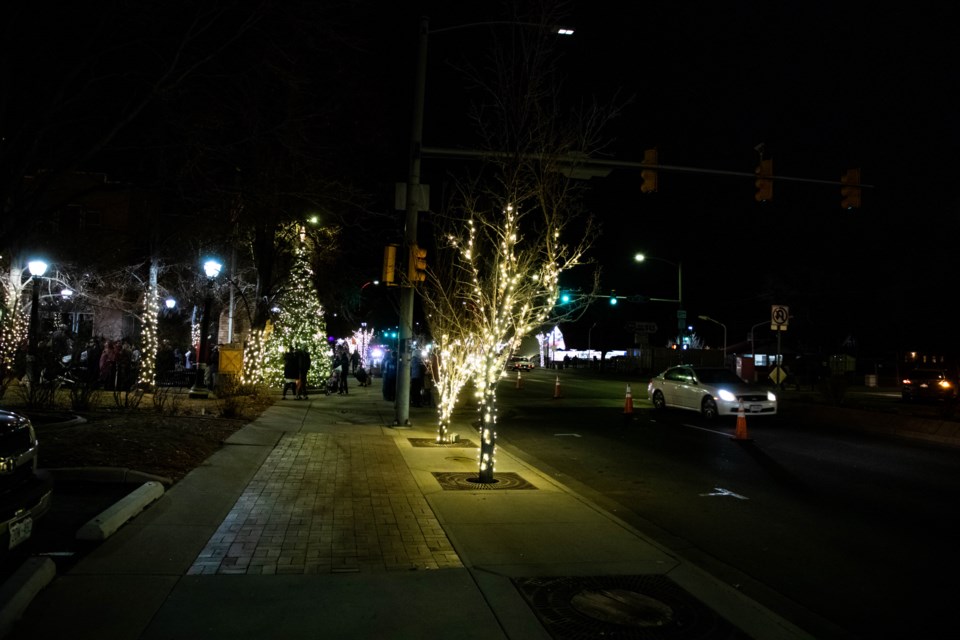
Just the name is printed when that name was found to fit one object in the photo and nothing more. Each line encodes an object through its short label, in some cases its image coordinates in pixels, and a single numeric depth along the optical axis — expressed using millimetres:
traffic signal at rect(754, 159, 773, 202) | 15250
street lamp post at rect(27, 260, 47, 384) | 15852
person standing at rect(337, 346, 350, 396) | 25938
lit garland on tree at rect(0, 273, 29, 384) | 19562
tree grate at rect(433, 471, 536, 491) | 9211
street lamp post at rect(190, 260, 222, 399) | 19125
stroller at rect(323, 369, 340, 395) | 25934
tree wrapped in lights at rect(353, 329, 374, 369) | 60500
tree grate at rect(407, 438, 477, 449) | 13124
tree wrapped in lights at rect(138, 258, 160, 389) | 20031
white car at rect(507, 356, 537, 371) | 55688
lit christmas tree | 24031
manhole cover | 4594
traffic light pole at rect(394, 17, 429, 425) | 14797
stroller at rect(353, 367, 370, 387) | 31469
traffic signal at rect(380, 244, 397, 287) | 14539
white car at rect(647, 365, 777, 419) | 18672
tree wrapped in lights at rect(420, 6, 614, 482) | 9844
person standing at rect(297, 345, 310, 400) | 22328
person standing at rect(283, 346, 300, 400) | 22406
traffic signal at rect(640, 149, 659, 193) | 14609
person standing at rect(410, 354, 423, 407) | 21875
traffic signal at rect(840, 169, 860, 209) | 15664
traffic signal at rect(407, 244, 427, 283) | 14341
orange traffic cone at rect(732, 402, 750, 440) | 15031
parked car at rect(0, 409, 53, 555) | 4883
